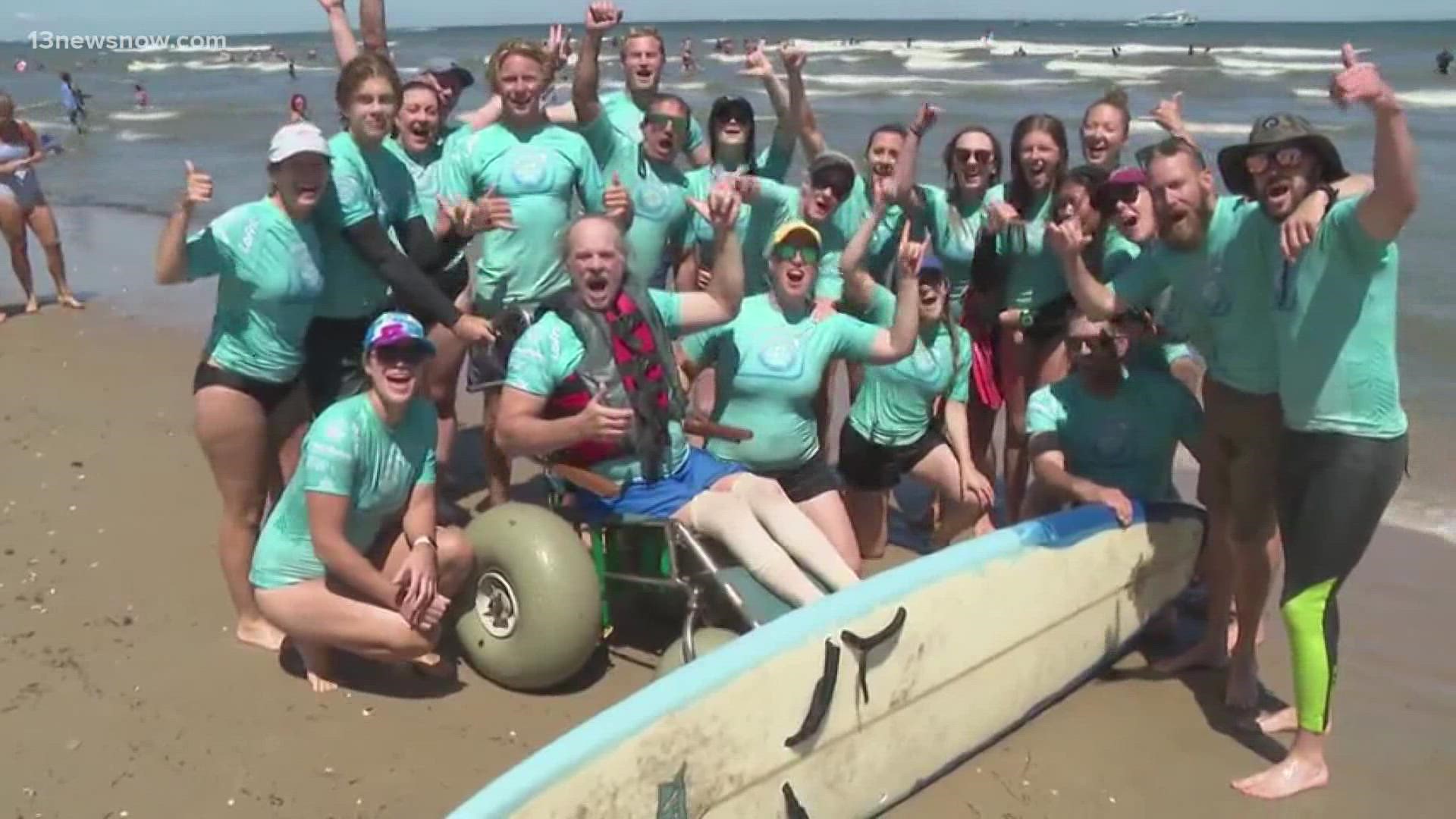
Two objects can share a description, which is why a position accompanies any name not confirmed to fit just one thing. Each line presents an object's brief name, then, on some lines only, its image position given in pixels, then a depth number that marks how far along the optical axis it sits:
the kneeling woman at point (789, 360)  4.92
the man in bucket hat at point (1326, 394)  3.65
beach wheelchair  4.32
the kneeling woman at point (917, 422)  5.36
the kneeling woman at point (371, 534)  4.09
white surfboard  3.23
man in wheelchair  4.34
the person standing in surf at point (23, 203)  9.66
